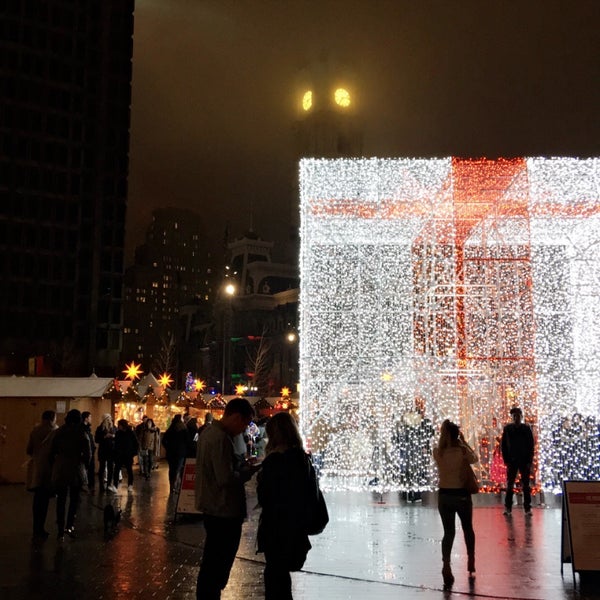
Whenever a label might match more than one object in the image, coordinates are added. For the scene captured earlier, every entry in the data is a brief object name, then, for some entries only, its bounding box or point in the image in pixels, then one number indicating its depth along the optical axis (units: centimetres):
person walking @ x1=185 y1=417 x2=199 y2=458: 1595
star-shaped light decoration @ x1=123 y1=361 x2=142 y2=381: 2870
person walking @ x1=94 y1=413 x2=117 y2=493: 1670
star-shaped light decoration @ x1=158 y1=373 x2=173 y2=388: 3164
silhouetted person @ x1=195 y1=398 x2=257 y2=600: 549
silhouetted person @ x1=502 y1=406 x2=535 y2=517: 1262
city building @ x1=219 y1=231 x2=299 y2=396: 7419
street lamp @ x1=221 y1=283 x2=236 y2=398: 2884
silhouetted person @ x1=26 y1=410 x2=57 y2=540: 1030
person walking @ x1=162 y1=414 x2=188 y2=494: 1588
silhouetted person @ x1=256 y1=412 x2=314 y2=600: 506
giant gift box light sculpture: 1477
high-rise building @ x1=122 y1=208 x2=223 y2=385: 11212
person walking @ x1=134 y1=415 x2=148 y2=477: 2084
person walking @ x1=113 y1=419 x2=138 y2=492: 1652
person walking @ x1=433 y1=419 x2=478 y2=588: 764
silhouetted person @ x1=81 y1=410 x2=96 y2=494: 1422
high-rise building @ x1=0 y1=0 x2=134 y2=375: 6750
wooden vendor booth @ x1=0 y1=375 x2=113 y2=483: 1948
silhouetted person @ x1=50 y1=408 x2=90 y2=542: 1015
